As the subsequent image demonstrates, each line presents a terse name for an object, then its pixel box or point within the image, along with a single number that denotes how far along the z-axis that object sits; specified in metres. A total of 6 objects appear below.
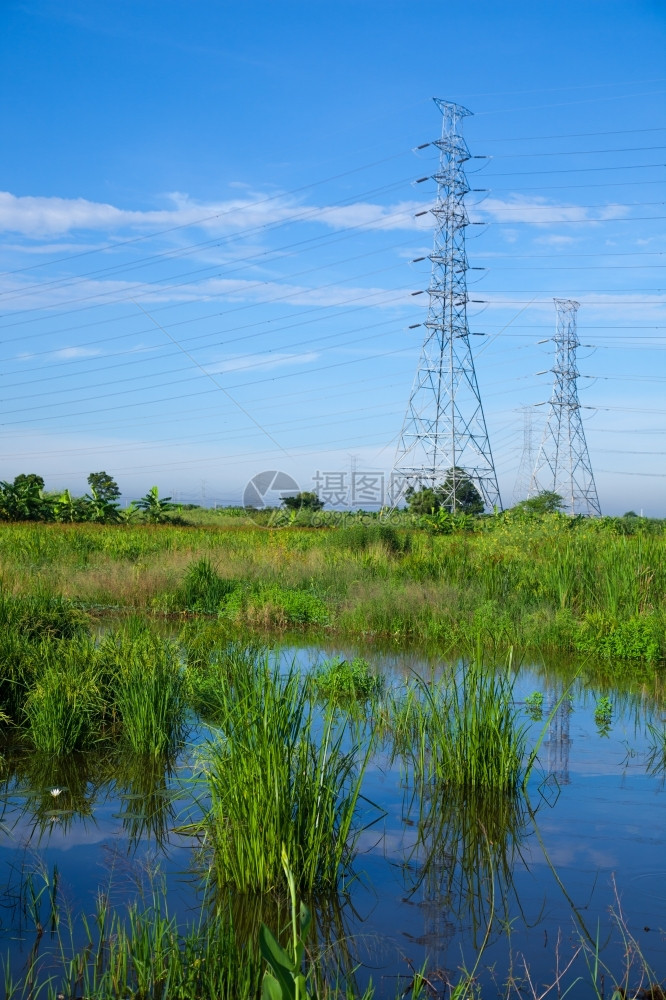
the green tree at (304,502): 44.25
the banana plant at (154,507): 35.59
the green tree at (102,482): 49.82
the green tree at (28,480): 39.25
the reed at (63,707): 6.57
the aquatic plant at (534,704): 8.15
